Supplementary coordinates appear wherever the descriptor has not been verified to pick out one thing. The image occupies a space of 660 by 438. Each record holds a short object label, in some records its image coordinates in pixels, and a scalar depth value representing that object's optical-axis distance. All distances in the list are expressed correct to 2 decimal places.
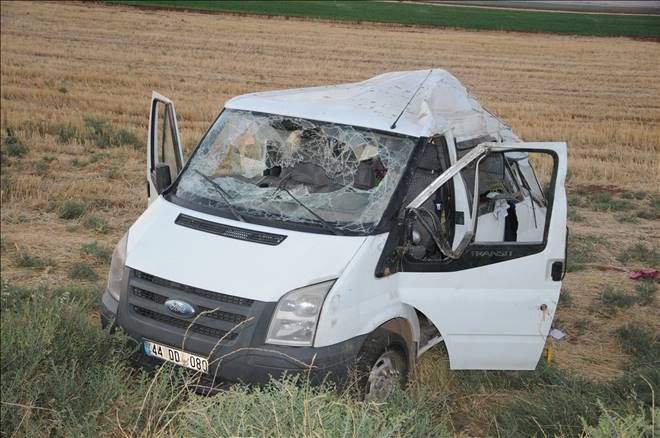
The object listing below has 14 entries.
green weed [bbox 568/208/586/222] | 10.31
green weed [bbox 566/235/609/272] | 8.98
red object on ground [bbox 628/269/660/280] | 8.52
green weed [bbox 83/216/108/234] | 10.19
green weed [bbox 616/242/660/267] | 8.68
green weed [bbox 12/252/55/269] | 8.76
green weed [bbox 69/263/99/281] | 8.46
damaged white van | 5.04
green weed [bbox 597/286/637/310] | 7.90
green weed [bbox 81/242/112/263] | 9.02
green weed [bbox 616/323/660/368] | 6.64
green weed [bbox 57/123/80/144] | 14.94
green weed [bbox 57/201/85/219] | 10.60
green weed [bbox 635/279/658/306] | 7.96
